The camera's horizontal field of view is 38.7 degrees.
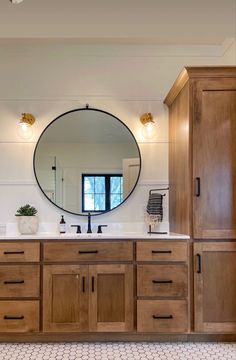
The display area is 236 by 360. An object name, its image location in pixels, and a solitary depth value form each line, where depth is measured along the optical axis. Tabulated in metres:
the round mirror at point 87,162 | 3.35
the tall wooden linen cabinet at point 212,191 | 2.68
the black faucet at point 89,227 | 3.23
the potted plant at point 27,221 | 3.13
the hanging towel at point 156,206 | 3.21
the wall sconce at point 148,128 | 3.36
